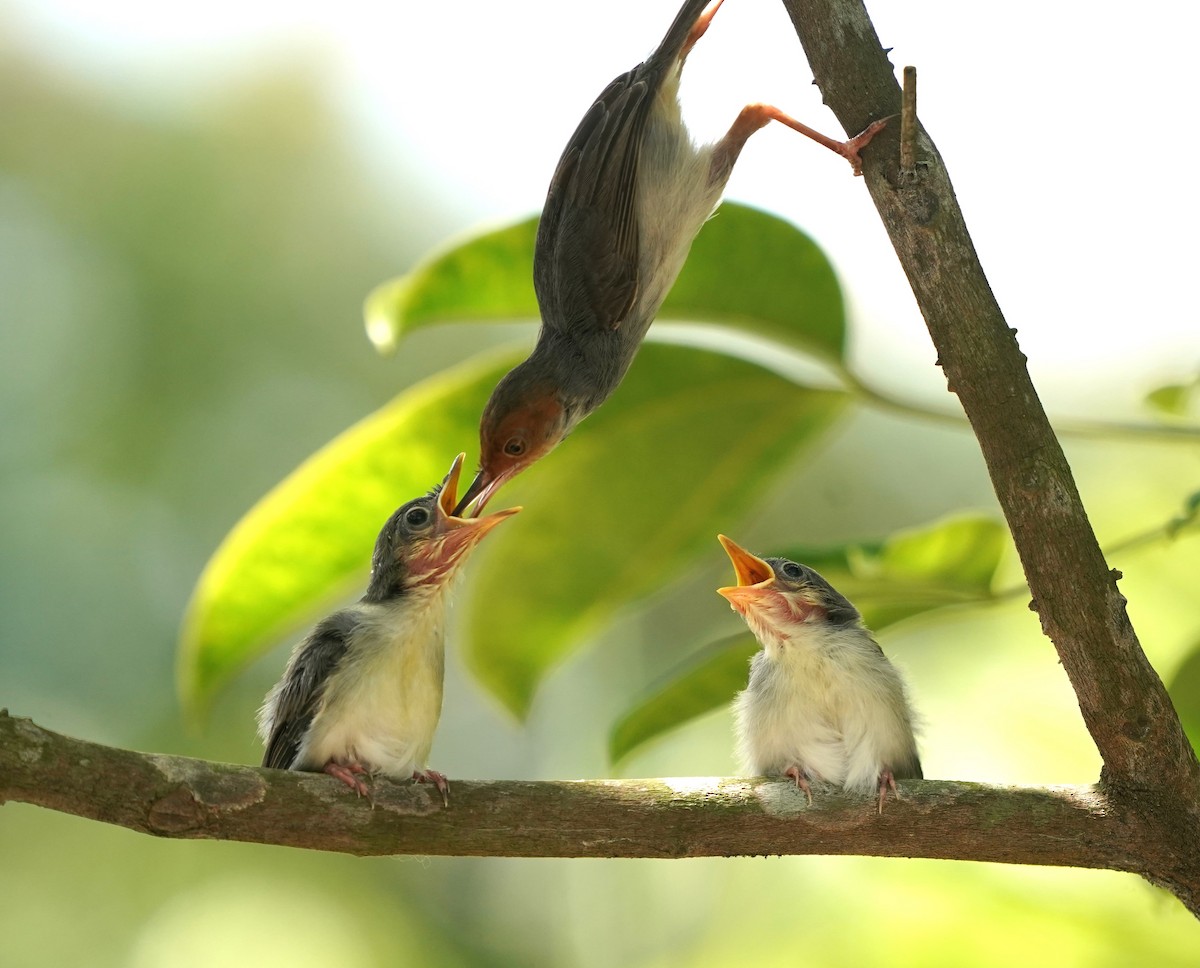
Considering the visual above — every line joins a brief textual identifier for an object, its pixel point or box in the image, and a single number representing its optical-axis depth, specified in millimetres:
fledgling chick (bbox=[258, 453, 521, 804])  4402
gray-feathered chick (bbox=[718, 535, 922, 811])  4508
